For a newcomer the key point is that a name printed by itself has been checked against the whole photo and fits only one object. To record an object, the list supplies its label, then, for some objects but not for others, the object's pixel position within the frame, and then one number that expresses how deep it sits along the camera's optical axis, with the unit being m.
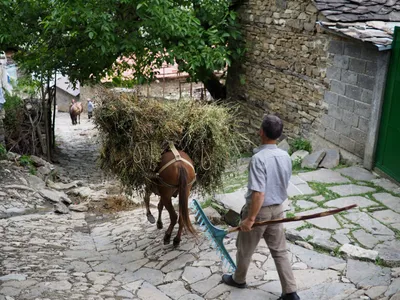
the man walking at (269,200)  4.09
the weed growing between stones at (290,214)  6.26
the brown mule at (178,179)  5.40
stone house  7.64
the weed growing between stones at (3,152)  9.45
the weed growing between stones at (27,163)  9.62
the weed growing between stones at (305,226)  5.83
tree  9.72
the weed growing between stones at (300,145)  9.57
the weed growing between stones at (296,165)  8.45
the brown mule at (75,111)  21.61
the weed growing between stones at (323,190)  6.78
